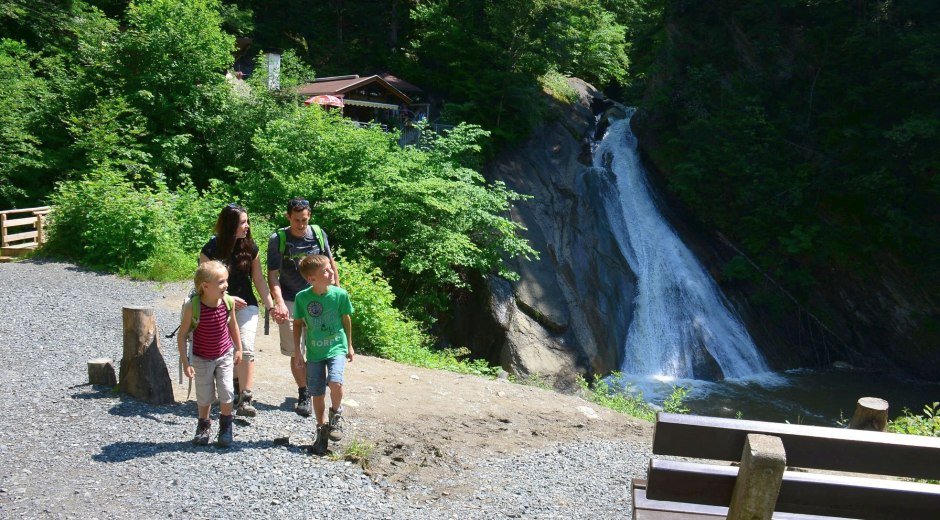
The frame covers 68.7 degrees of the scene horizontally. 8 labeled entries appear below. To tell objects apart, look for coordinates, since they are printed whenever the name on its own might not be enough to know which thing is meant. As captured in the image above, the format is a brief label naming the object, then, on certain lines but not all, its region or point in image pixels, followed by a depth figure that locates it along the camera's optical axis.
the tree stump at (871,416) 5.93
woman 5.63
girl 5.16
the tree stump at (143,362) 5.97
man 6.08
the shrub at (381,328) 10.12
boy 5.32
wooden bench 2.88
